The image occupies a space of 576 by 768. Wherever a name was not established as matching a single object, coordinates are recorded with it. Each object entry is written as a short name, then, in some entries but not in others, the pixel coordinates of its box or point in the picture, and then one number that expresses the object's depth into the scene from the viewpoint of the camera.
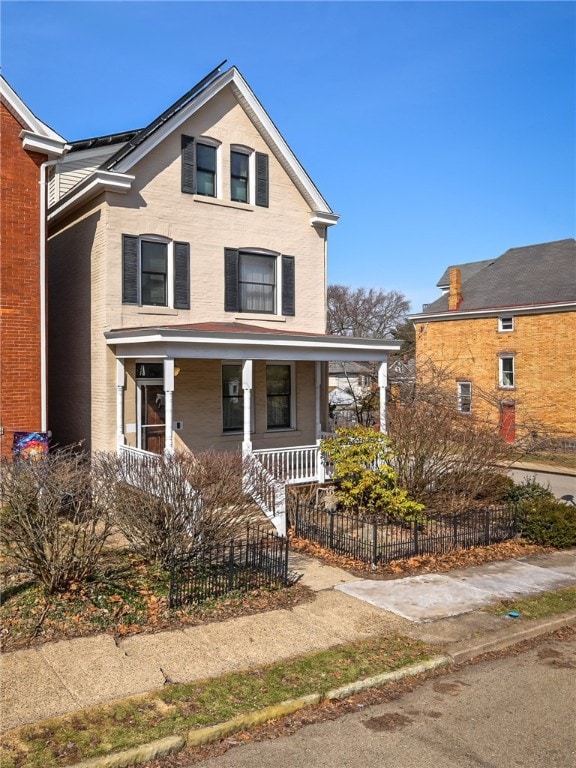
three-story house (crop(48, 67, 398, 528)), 14.51
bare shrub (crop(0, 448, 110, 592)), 7.78
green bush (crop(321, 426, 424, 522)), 12.70
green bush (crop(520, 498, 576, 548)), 12.46
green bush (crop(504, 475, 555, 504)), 14.16
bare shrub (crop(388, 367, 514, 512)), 13.43
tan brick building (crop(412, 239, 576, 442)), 28.84
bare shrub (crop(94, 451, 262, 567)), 8.89
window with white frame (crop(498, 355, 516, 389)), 31.28
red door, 29.22
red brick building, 12.55
